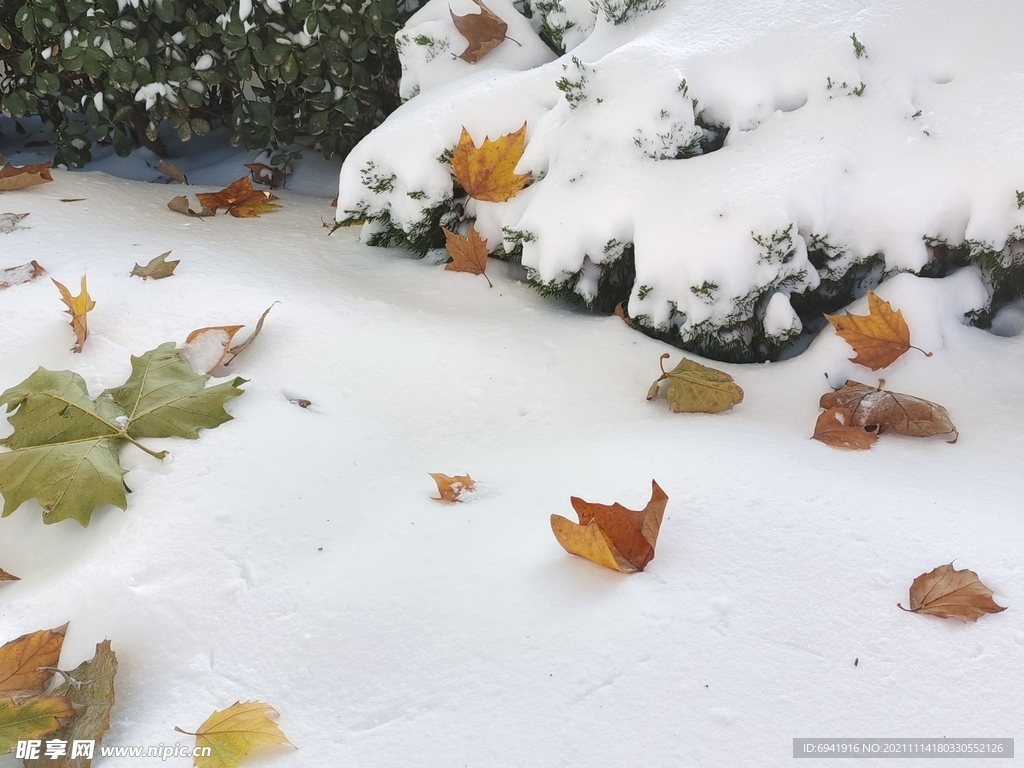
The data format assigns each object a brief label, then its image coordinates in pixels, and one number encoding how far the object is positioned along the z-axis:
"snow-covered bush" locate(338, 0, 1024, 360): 1.71
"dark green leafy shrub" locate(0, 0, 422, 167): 2.47
